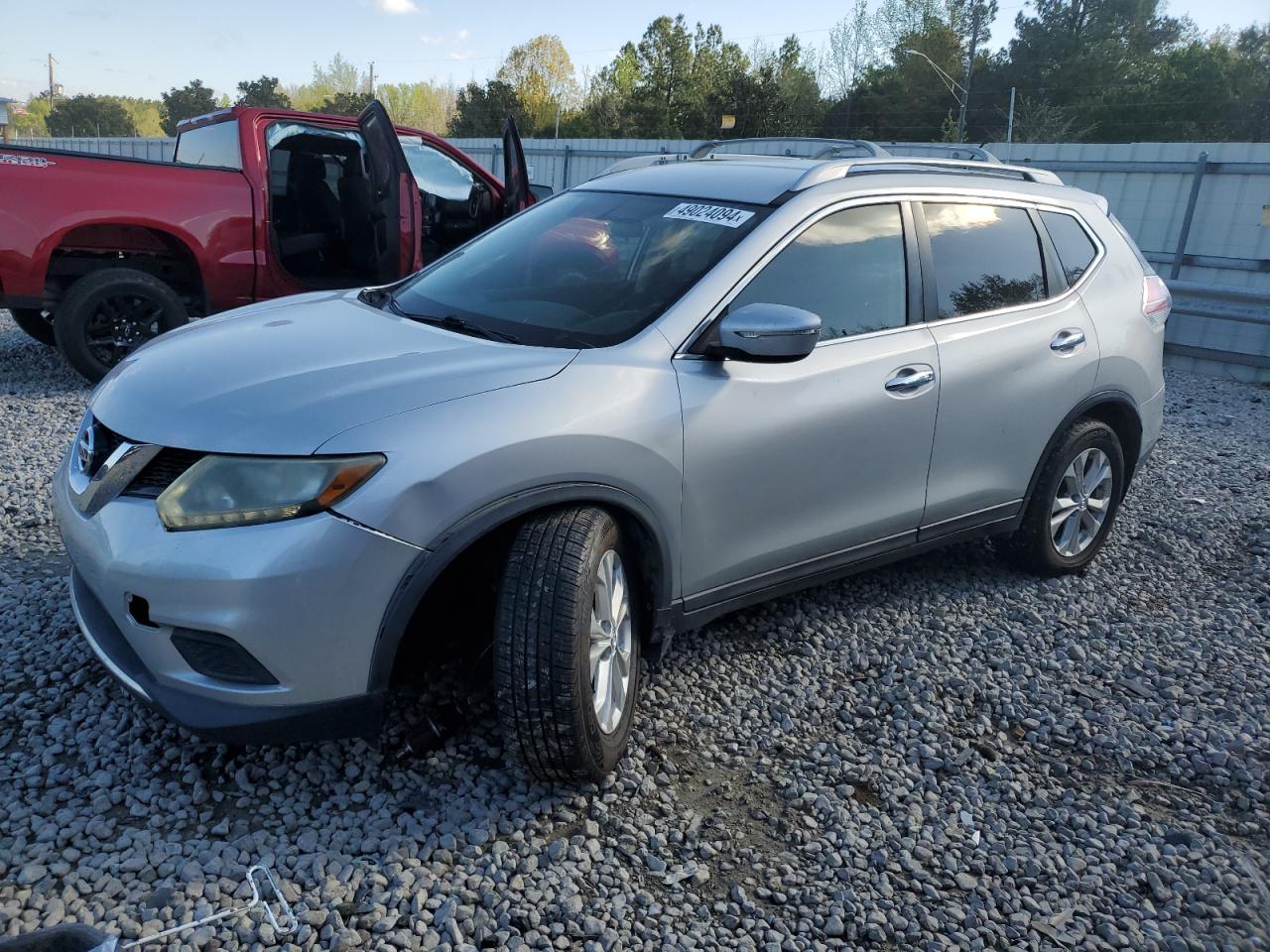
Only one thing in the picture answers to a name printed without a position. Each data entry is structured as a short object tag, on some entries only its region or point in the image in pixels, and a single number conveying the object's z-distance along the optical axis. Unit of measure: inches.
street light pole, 1297.0
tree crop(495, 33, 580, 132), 2576.3
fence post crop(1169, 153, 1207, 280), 452.1
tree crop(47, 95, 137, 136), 2689.5
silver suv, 95.1
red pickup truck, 246.2
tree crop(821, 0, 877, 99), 2034.9
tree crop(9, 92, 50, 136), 3451.3
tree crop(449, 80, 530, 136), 1801.2
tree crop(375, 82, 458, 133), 3513.8
